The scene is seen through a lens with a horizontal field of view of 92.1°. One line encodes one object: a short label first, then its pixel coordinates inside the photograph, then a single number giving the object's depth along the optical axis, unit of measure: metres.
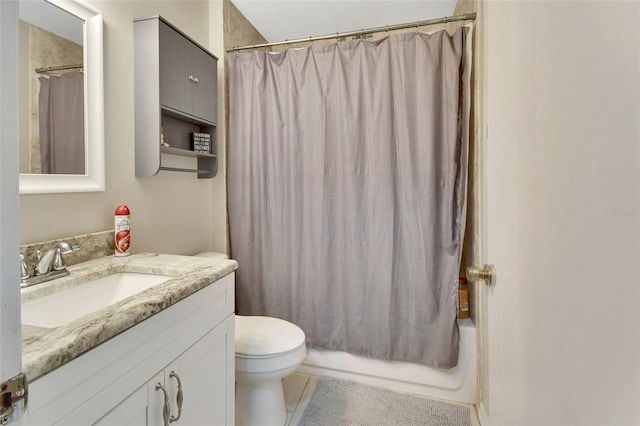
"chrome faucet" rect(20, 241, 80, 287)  0.93
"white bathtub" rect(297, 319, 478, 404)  1.73
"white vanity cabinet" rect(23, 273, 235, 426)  0.58
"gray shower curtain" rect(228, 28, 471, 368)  1.71
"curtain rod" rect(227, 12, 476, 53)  1.64
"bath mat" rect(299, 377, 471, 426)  1.61
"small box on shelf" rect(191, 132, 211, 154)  1.83
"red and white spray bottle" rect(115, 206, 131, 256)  1.28
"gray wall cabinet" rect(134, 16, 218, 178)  1.42
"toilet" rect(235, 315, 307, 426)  1.40
